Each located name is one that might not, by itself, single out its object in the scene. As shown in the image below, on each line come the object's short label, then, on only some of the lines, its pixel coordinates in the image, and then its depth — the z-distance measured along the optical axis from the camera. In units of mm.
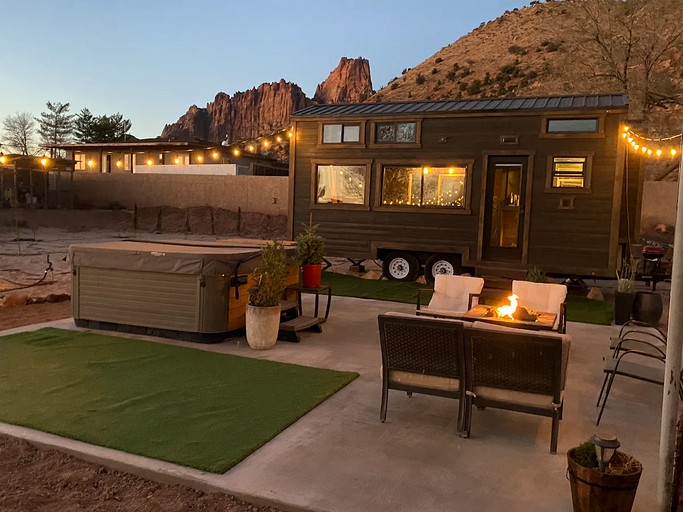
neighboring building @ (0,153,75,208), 26781
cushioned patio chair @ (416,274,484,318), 7022
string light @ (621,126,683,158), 10043
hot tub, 6352
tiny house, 10359
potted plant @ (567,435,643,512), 2689
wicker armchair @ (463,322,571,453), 3598
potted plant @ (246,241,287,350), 6152
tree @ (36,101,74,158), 57250
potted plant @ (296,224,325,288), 7723
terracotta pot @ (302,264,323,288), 7738
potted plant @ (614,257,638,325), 8062
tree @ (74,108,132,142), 50906
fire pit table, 5605
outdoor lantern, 2705
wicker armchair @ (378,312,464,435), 3906
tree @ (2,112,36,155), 54944
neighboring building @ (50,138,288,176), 30844
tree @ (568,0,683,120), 20234
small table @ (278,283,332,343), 6625
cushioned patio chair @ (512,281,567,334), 6441
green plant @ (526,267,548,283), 7696
